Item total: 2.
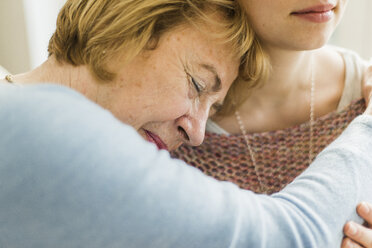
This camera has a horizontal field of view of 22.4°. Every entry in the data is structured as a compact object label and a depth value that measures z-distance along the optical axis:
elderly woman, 0.63
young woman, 0.84
